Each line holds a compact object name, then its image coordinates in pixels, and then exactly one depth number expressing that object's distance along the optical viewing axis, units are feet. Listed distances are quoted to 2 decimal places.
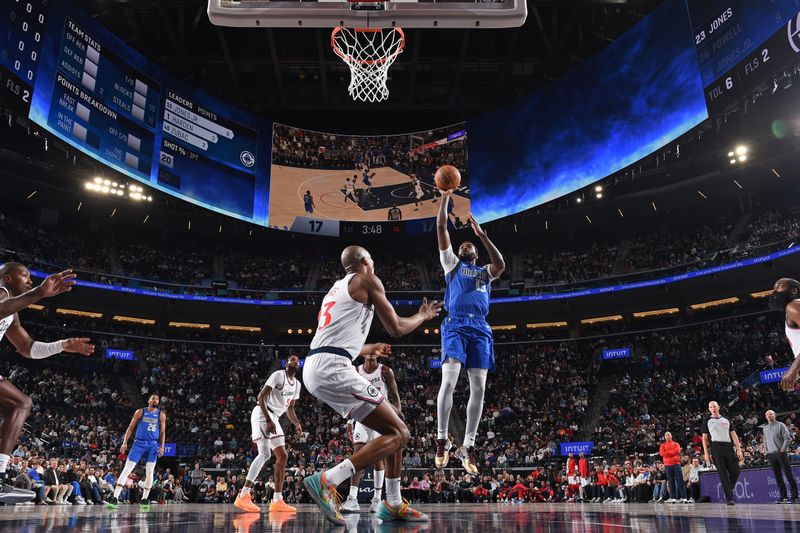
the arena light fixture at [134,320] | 103.91
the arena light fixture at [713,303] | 97.14
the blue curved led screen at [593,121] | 76.69
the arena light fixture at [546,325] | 110.42
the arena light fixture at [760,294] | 91.83
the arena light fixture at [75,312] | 98.73
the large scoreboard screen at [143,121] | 72.49
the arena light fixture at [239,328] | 109.88
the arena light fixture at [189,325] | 106.93
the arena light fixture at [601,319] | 107.86
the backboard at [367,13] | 27.61
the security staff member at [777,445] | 35.55
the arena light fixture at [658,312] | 103.24
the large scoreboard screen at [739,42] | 64.64
